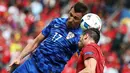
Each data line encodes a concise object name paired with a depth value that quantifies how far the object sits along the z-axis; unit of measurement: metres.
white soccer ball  14.23
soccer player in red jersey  12.54
